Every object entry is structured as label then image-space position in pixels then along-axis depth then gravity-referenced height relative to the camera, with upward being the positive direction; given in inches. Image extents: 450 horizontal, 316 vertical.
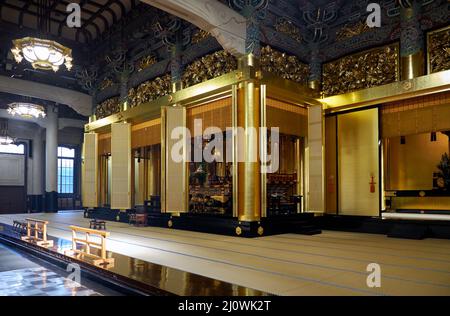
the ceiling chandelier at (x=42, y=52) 237.0 +82.8
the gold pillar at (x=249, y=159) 212.7 +8.3
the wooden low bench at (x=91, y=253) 136.1 -33.0
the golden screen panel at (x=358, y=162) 239.5 +6.9
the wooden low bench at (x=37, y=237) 187.2 -35.4
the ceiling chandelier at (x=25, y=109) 402.0 +73.4
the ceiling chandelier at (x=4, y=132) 466.0 +57.3
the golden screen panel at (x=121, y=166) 326.0 +7.3
